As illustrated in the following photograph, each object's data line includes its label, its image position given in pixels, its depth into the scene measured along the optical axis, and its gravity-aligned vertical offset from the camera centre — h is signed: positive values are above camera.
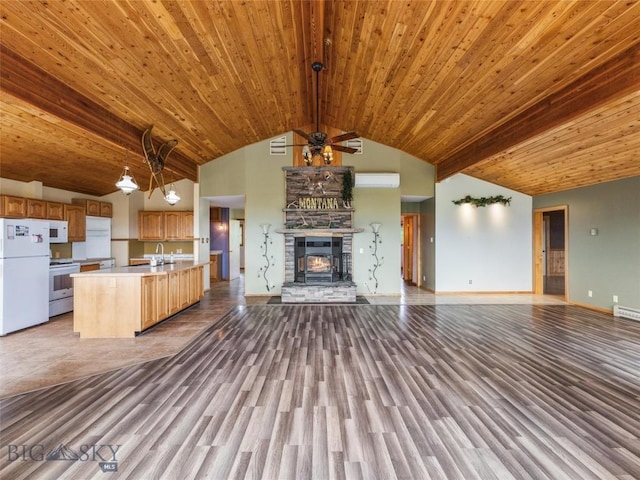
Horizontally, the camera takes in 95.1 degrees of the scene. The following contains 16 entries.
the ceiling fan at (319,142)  4.35 +1.49
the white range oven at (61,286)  5.18 -0.84
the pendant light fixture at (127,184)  4.06 +0.79
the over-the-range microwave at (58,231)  5.41 +0.19
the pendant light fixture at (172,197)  5.27 +0.79
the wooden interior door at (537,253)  7.19 -0.32
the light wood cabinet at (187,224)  8.02 +0.46
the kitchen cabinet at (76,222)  6.12 +0.42
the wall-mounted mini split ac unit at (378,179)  7.14 +1.50
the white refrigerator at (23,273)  4.26 -0.50
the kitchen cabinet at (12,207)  4.73 +0.58
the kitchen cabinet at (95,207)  6.65 +0.81
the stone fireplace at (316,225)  7.22 +0.39
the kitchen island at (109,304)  4.14 -0.90
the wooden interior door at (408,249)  9.55 -0.29
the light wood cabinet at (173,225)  7.97 +0.43
